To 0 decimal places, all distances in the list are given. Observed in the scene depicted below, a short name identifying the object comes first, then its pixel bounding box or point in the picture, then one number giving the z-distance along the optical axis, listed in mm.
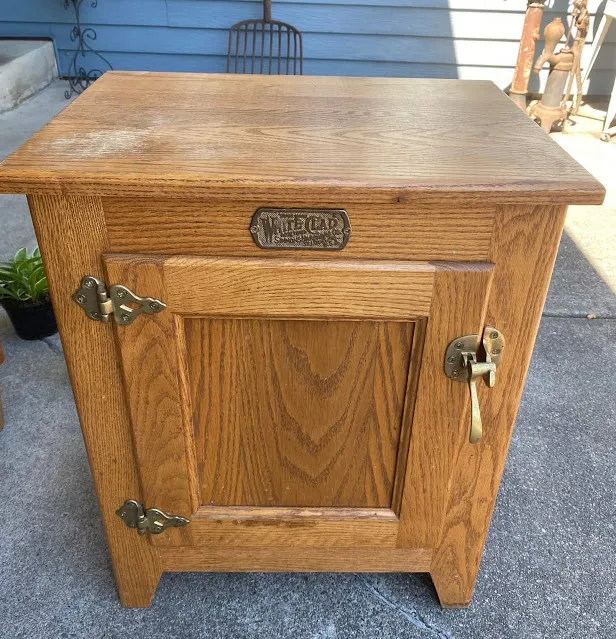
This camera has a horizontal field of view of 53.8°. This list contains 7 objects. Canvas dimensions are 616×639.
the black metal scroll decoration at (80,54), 3965
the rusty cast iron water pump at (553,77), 3557
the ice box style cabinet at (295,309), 862
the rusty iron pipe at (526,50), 3555
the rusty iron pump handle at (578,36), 3600
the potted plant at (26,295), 2004
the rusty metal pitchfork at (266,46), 3729
